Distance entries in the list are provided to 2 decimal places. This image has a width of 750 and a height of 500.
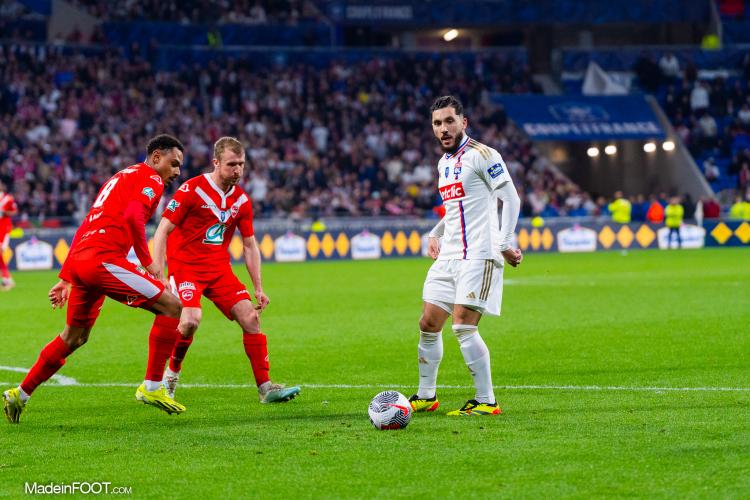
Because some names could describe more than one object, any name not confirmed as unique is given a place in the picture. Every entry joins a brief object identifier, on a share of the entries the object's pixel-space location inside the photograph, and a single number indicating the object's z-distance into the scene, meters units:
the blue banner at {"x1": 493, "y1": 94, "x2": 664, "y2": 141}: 90.12
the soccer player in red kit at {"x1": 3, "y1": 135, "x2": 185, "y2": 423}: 16.95
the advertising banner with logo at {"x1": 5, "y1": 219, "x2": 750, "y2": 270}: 62.06
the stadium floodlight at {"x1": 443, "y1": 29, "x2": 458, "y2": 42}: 101.12
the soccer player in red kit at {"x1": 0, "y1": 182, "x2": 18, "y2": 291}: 46.22
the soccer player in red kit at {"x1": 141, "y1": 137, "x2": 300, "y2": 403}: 18.83
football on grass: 15.73
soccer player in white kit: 17.17
